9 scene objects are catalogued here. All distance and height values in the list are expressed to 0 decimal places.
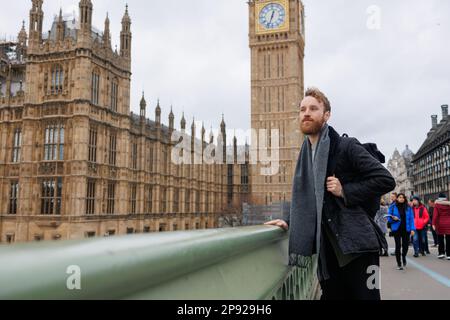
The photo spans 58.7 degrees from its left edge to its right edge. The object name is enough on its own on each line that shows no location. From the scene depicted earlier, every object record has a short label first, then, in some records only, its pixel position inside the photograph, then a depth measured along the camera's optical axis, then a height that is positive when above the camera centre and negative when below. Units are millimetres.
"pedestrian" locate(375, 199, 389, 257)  9611 -504
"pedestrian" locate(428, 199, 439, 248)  10986 -379
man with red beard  2084 -55
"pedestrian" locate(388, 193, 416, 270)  6921 -509
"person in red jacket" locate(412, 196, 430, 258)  9172 -628
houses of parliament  23453 +3560
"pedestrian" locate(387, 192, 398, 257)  7684 -105
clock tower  51844 +14997
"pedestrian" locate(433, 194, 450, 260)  8305 -543
